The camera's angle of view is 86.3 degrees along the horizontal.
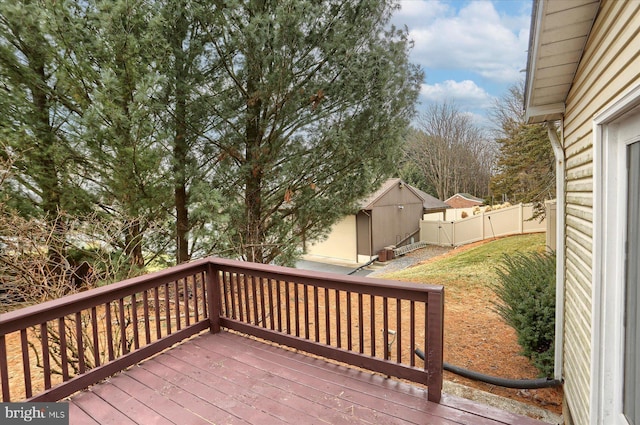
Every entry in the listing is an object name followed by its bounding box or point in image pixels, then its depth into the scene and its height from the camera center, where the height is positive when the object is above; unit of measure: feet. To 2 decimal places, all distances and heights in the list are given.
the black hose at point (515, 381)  10.51 -6.04
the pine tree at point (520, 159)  39.47 +4.15
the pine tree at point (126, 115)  14.26 +3.79
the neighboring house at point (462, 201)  85.40 -2.21
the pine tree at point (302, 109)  17.61 +5.15
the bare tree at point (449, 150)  84.89 +10.82
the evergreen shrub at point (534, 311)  11.39 -4.17
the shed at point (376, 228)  50.16 -5.25
